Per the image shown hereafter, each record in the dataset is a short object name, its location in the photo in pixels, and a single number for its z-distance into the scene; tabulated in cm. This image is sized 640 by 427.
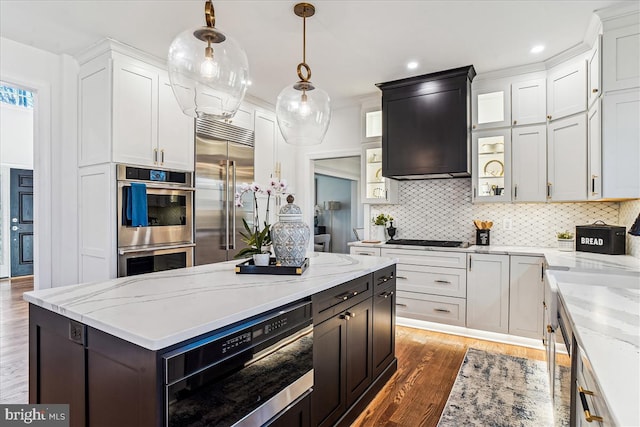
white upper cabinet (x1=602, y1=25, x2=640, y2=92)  256
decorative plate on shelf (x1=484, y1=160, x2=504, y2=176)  381
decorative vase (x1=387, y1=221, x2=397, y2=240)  450
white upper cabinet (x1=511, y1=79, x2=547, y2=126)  354
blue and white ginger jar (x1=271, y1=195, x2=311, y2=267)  209
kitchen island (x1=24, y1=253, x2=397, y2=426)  111
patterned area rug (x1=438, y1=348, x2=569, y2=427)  222
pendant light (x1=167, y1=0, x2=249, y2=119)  162
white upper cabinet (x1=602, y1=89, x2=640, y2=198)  257
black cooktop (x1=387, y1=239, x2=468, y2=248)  388
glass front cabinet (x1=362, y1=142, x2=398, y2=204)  447
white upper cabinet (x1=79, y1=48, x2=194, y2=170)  311
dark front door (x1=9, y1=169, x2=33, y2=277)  685
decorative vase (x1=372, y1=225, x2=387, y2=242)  461
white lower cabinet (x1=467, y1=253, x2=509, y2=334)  348
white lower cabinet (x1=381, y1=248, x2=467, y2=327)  369
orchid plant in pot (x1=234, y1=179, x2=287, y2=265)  211
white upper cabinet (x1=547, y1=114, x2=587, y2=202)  314
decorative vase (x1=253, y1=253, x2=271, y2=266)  209
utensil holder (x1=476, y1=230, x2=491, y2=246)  396
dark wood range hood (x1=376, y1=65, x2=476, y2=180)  373
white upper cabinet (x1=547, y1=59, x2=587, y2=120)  313
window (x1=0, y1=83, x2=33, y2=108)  648
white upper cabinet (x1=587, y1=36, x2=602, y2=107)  273
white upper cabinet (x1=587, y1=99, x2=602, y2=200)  274
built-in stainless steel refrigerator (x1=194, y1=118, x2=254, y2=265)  390
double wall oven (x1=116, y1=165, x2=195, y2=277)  318
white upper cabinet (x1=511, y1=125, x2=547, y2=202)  350
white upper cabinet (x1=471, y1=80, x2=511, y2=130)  372
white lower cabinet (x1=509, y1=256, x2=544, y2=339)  332
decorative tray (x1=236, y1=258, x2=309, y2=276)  197
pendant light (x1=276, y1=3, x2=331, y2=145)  232
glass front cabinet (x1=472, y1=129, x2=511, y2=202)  374
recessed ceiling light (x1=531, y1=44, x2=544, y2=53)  318
